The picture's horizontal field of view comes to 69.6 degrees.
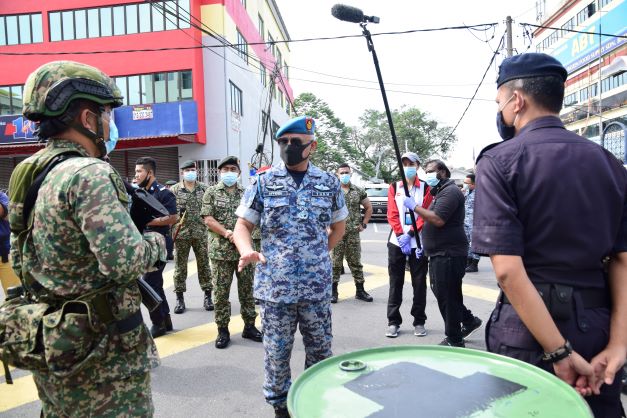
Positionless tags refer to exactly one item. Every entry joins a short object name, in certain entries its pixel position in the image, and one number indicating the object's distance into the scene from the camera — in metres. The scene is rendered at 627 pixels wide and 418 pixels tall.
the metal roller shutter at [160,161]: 20.39
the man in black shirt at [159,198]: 4.88
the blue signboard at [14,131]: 20.26
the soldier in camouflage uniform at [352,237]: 6.52
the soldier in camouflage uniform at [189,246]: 6.02
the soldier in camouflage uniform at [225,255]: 4.70
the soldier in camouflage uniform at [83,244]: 1.60
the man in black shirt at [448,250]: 4.17
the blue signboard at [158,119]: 18.73
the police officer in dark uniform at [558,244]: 1.59
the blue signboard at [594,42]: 28.28
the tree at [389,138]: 59.69
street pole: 13.50
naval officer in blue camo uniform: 2.84
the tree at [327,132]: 53.28
